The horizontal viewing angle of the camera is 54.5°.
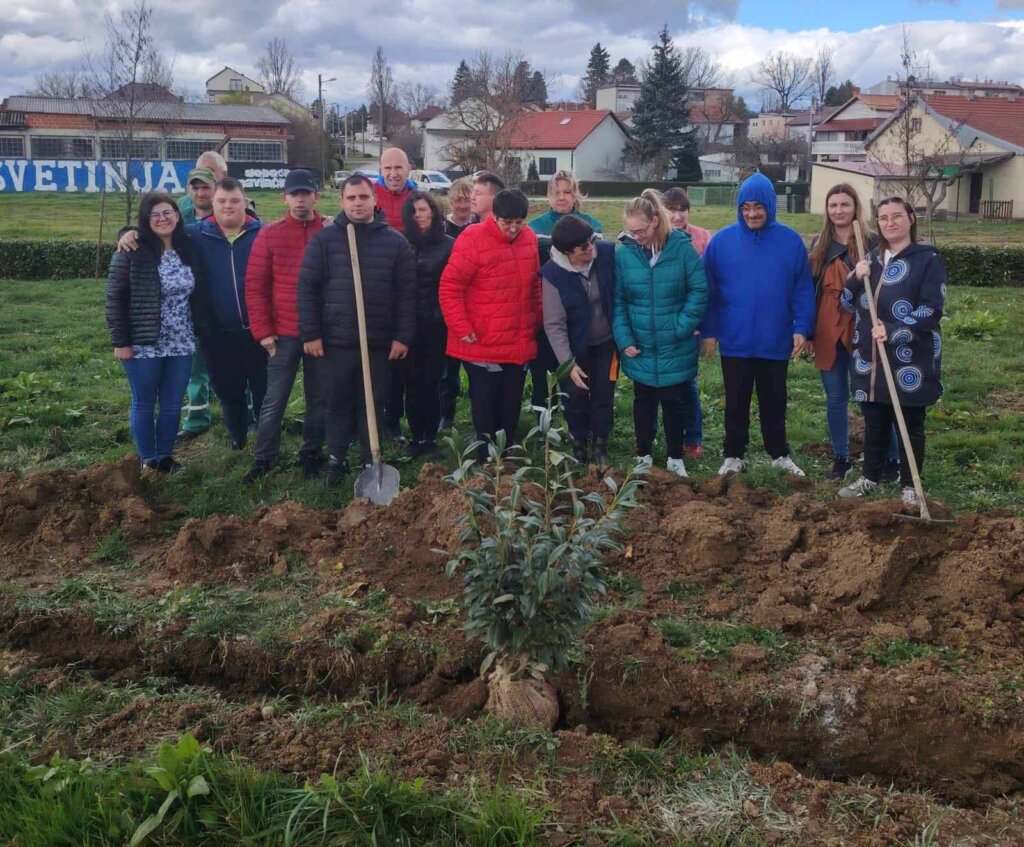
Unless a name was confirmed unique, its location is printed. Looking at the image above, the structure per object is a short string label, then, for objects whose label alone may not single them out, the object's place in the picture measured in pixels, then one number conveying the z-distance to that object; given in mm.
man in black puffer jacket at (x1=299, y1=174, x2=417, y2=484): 5918
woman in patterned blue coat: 5504
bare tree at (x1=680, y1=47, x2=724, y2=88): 78300
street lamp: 47722
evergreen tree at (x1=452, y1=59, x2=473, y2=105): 54394
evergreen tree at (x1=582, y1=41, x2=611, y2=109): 94656
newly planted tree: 3355
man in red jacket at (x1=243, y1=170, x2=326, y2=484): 6172
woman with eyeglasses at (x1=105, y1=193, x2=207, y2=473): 6133
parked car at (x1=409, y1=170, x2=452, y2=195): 44344
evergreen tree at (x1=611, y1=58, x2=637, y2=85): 90250
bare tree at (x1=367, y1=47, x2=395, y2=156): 60041
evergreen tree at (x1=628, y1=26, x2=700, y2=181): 53844
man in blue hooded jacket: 5953
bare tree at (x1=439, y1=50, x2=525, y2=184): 38812
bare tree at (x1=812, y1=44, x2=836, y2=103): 80812
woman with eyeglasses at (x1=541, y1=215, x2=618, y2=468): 5965
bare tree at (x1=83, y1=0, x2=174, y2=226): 17578
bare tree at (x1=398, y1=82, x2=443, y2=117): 75812
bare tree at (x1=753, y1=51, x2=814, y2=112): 82625
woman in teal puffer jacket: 5977
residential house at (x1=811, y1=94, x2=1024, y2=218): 39219
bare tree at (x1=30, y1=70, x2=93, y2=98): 55625
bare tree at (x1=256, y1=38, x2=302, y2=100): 79125
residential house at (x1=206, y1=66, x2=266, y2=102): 81625
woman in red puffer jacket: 5938
